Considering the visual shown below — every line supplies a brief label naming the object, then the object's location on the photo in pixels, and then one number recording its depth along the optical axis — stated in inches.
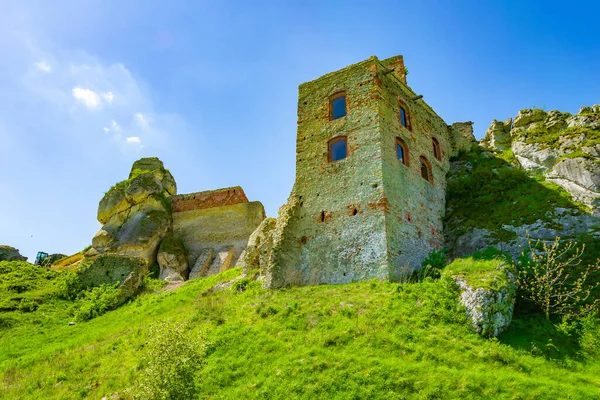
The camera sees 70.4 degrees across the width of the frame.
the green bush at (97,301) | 887.8
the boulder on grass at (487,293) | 515.8
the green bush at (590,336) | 482.7
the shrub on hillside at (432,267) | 676.8
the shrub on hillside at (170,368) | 404.2
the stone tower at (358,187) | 721.6
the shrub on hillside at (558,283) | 552.4
